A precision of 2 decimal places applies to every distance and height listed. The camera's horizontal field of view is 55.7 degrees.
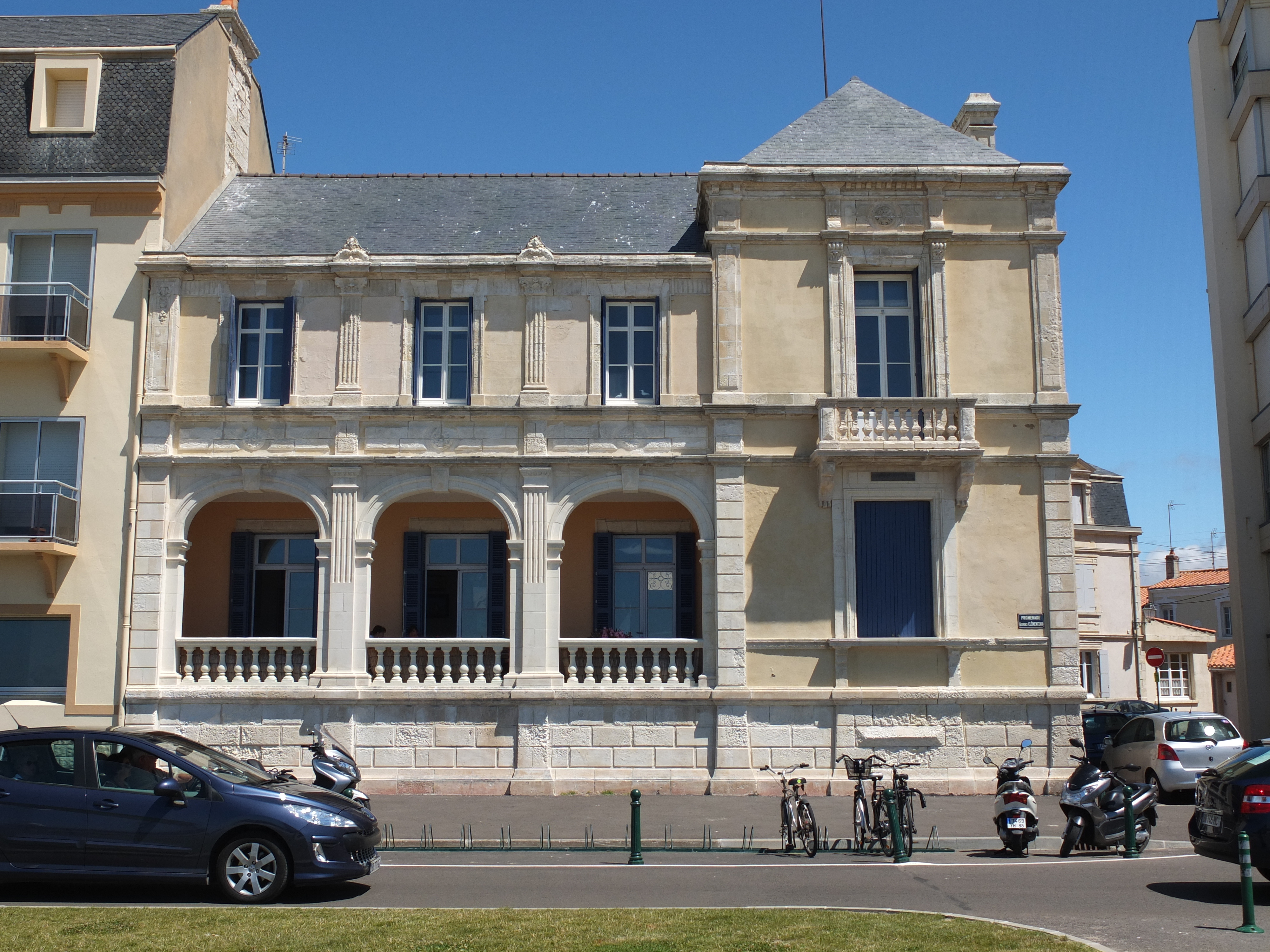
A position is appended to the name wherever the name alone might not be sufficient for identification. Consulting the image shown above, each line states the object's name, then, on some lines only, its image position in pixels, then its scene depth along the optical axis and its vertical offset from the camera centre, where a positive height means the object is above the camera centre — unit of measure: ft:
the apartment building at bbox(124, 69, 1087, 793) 62.49 +10.20
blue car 33.96 -4.59
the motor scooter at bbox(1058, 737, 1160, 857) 43.37 -5.36
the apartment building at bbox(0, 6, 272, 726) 63.67 +17.89
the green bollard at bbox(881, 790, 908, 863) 41.68 -5.91
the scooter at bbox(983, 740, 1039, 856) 43.32 -5.53
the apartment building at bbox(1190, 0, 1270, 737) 85.46 +27.57
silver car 62.18 -4.49
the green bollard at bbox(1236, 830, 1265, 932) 29.30 -5.42
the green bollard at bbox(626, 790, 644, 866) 41.52 -6.38
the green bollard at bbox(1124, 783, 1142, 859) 43.37 -6.24
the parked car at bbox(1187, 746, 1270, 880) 34.01 -4.34
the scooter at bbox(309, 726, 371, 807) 48.60 -4.60
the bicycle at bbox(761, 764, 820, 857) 43.57 -5.80
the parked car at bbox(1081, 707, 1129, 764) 76.43 -4.05
